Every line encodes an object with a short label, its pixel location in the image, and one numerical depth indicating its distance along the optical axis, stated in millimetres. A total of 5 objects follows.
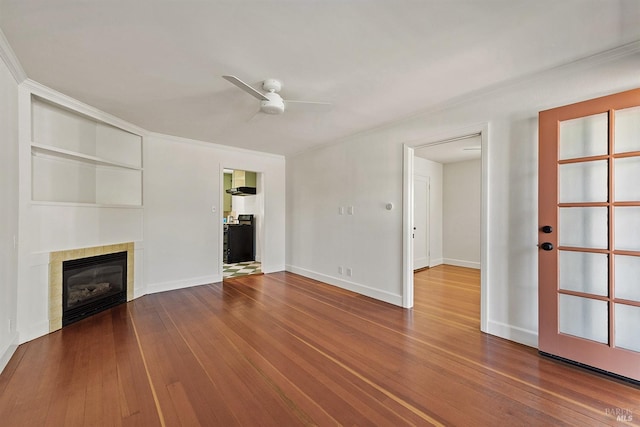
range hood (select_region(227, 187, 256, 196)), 6473
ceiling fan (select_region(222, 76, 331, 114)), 2441
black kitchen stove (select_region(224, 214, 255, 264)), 6527
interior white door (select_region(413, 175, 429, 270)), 5758
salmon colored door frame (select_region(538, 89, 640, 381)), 1995
